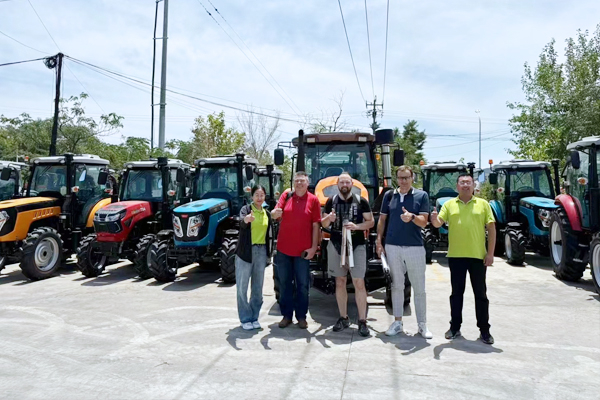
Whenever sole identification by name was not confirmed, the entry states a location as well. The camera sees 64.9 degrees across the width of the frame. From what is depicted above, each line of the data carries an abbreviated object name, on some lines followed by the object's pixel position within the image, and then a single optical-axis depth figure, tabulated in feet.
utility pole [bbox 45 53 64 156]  64.13
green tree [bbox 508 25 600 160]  55.83
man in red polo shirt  18.48
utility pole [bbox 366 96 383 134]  112.68
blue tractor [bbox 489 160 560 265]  36.83
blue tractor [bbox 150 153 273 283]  28.96
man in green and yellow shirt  17.11
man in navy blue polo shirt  17.61
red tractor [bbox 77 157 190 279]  31.01
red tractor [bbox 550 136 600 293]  27.17
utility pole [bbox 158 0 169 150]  74.40
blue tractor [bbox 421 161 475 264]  44.86
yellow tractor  30.32
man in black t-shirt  18.07
